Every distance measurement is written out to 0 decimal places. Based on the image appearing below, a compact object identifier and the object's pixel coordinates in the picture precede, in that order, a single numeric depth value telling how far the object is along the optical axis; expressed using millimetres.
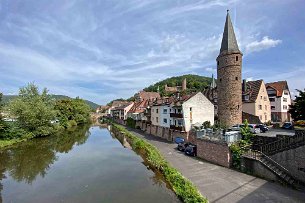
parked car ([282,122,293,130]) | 24440
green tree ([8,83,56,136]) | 31754
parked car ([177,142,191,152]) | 20502
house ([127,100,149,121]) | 44294
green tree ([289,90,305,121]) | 20232
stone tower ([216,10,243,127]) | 24355
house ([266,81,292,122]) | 34163
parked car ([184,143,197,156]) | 18907
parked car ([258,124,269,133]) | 21879
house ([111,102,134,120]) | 59023
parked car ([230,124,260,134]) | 20284
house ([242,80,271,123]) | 29346
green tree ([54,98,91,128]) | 49443
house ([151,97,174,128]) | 29319
